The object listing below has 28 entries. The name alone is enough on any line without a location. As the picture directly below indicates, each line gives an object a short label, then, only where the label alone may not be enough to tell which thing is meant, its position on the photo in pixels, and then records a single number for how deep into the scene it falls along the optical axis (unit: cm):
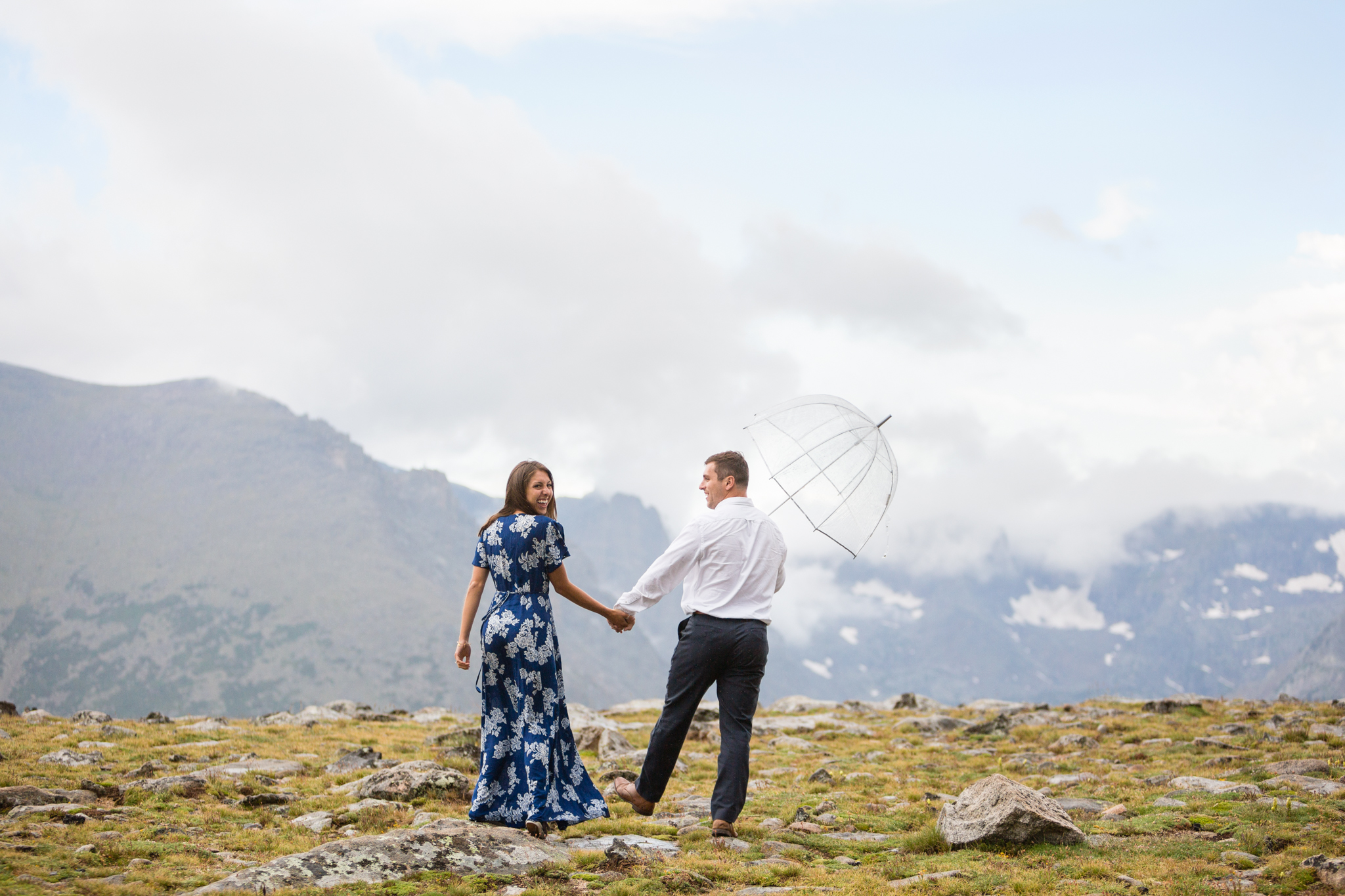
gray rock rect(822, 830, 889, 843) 1048
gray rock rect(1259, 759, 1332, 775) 1329
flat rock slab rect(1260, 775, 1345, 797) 1176
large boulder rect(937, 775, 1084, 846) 962
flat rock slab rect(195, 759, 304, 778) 1423
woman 1011
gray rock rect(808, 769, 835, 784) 1480
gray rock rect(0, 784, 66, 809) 1073
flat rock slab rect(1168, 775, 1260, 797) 1185
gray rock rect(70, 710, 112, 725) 2124
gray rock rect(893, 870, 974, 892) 819
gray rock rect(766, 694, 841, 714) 2900
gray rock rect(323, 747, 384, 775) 1490
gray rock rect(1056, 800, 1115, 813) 1206
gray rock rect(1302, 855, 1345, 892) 769
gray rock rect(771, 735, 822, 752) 1952
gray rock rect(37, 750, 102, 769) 1450
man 1001
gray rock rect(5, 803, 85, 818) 1024
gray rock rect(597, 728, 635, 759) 1702
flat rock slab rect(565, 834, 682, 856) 941
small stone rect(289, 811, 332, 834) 1062
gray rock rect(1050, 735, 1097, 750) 1845
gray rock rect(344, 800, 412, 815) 1129
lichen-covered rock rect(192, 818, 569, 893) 759
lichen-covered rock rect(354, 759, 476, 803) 1220
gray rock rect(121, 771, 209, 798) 1230
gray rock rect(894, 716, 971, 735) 2303
